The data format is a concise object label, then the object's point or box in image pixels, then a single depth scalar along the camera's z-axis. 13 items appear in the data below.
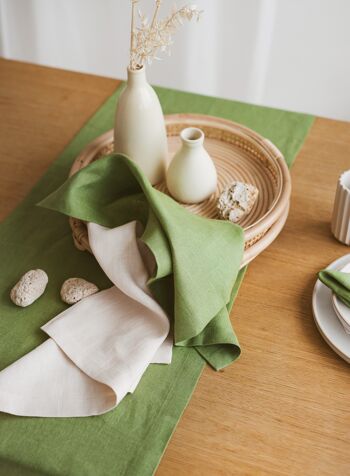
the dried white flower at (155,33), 1.03
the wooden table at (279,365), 0.86
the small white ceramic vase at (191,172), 1.10
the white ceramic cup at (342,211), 1.09
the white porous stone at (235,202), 1.12
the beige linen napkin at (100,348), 0.90
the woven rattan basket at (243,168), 1.09
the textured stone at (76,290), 1.04
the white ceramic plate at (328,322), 0.97
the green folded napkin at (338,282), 1.00
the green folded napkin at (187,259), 0.94
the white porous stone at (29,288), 1.05
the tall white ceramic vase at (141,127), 1.12
